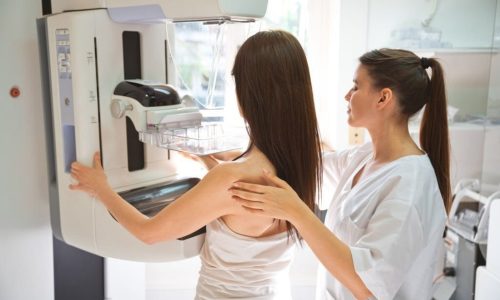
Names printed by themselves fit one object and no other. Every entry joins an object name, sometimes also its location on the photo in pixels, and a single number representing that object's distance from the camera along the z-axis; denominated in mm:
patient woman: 1127
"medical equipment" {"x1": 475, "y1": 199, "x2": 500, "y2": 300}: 1917
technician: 1104
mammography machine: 1310
